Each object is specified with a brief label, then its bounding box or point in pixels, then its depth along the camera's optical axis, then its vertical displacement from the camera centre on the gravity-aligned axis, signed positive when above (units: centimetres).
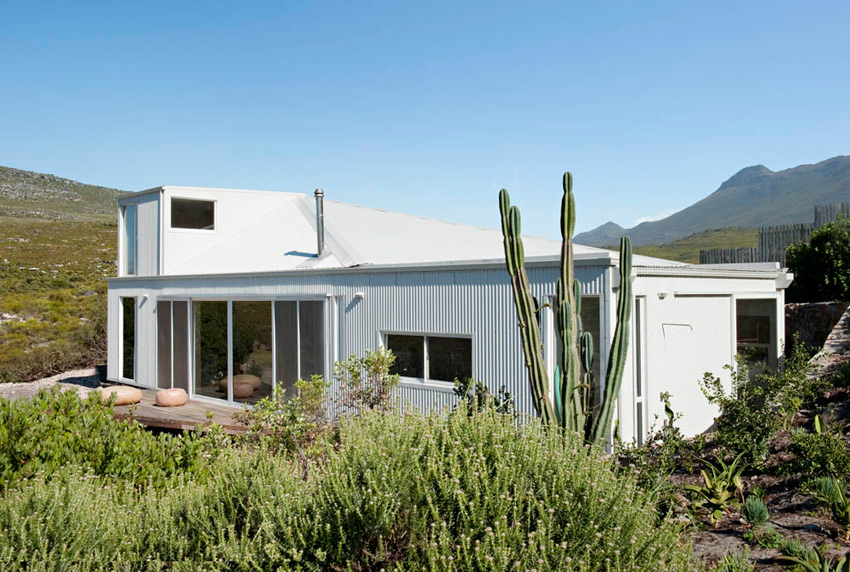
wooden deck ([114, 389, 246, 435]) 1073 -221
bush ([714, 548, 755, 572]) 358 -155
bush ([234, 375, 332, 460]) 676 -150
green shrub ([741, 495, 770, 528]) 482 -167
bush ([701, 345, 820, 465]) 620 -128
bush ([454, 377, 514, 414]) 738 -131
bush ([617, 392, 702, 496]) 518 -150
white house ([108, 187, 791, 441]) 824 -30
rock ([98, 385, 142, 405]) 1259 -208
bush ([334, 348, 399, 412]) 867 -129
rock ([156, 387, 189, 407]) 1237 -208
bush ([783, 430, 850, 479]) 553 -148
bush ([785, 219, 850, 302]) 1322 +28
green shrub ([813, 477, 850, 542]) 482 -160
